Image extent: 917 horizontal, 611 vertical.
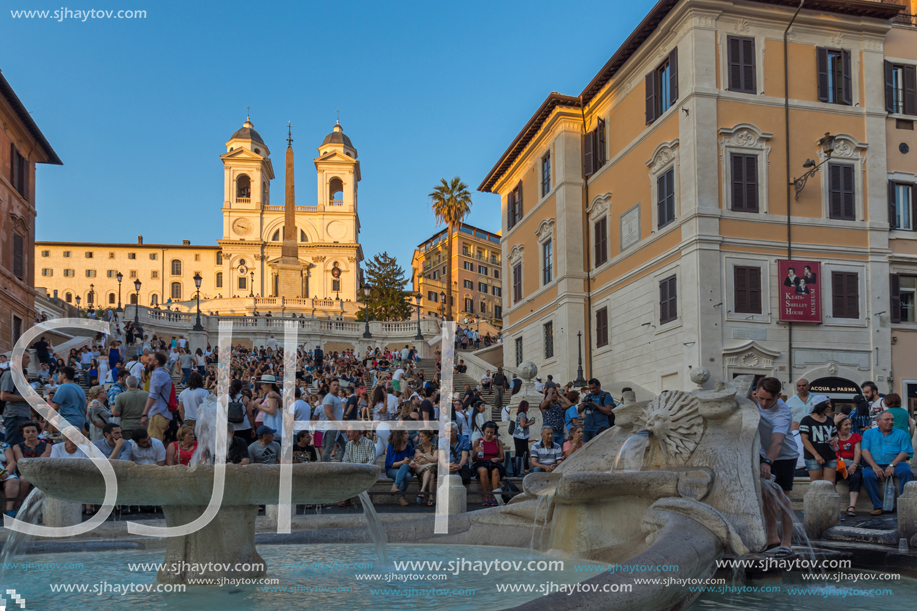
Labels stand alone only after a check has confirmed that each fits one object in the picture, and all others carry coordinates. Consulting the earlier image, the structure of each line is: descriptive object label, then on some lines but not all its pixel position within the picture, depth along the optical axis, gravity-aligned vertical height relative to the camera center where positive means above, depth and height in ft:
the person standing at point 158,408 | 37.22 -1.64
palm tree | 197.77 +40.75
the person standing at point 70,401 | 35.17 -1.27
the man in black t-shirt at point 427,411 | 44.37 -2.11
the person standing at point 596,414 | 40.10 -2.04
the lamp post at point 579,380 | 79.51 -0.80
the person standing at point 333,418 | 41.06 -2.42
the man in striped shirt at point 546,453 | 38.37 -3.78
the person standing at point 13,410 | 34.86 -1.64
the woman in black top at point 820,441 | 31.24 -2.61
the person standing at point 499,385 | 78.64 -1.30
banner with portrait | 72.64 +7.16
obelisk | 274.98 +37.41
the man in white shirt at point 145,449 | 30.63 -2.89
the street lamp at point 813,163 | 70.54 +18.66
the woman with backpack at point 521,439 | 43.68 -3.65
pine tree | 232.12 +22.85
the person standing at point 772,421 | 22.24 -1.33
